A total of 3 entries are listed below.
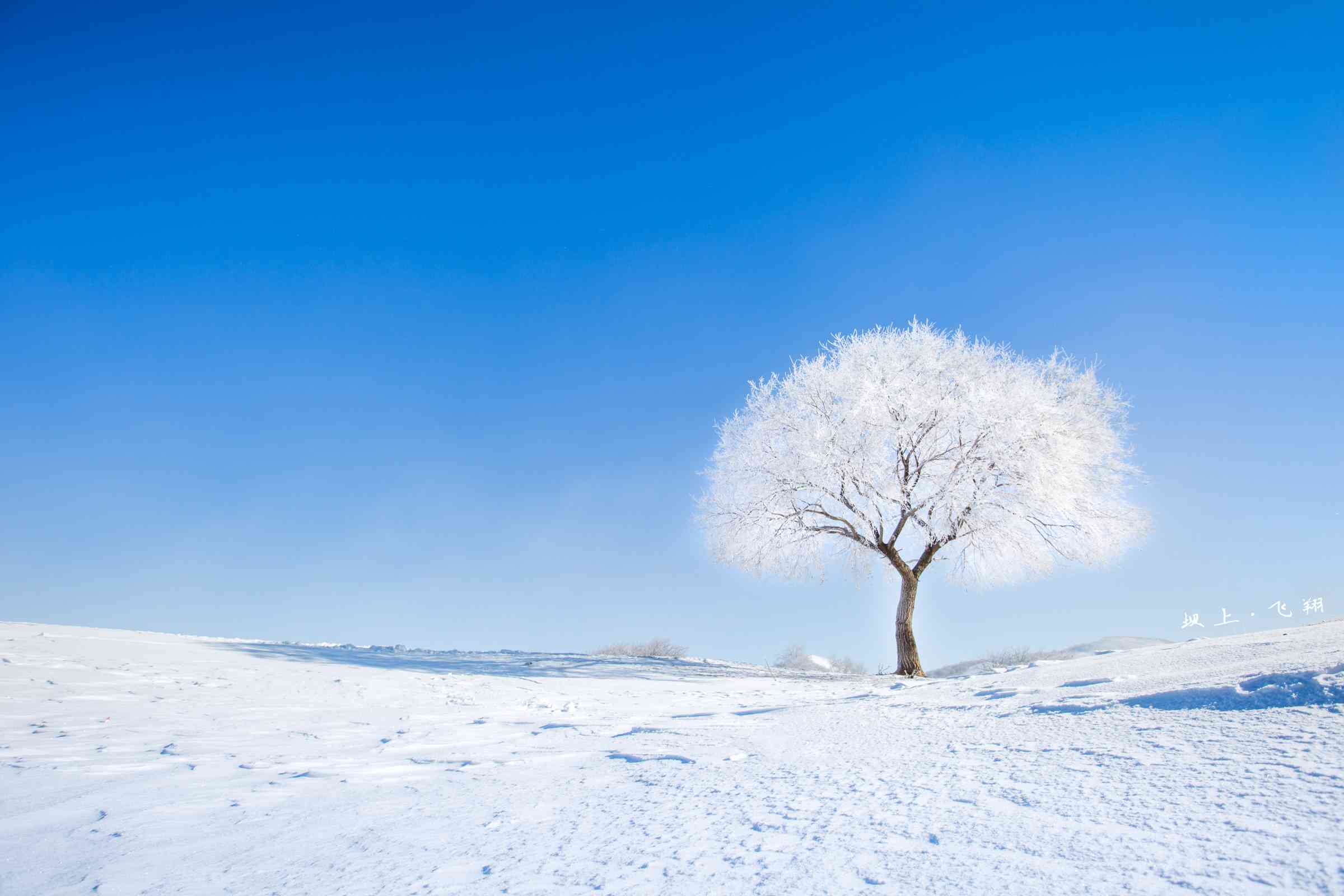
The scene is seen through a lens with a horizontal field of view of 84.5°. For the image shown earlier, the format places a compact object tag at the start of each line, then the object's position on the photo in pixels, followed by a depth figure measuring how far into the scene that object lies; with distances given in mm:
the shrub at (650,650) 22562
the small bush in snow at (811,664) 20266
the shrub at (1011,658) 17250
